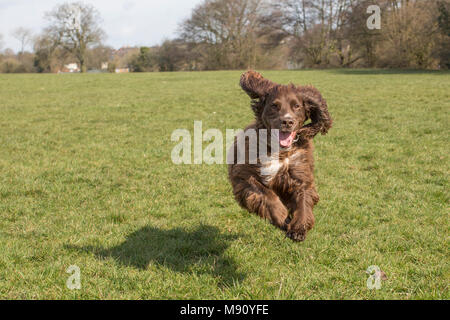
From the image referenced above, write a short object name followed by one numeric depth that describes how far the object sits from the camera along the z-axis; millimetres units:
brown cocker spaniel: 3709
